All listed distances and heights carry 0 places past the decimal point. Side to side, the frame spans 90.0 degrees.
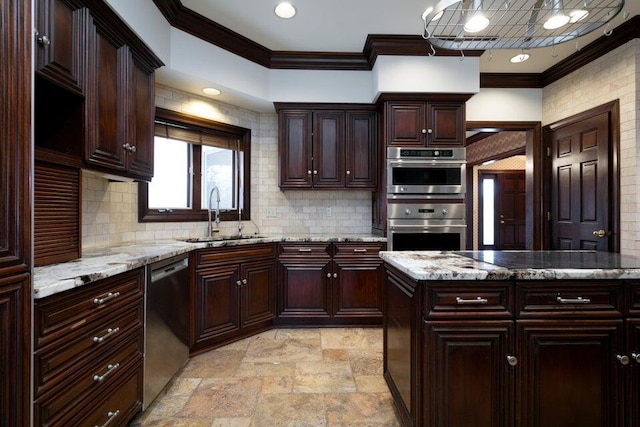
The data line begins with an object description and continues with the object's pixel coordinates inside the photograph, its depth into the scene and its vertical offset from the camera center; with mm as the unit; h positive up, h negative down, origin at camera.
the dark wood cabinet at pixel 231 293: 2607 -705
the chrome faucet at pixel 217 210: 3276 +36
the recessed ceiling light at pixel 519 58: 3249 +1613
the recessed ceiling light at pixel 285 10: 2564 +1672
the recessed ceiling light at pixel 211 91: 3051 +1196
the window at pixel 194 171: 3012 +455
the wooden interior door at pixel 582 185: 2943 +289
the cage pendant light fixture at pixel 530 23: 1568 +1022
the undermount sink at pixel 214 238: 3013 -243
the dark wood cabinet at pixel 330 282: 3209 -687
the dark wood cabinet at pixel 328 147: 3451 +726
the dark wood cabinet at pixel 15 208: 927 +18
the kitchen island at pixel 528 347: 1422 -596
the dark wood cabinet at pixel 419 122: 3160 +909
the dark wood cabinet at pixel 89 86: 1486 +675
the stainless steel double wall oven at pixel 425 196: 3135 +176
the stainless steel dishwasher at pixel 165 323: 1887 -716
